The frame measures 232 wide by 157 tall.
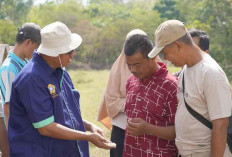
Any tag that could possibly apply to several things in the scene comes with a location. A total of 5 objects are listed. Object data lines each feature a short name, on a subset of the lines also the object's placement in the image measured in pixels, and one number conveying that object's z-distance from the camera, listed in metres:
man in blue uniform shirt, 2.43
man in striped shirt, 3.28
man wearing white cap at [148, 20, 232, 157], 2.27
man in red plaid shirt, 2.60
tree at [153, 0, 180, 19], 33.59
